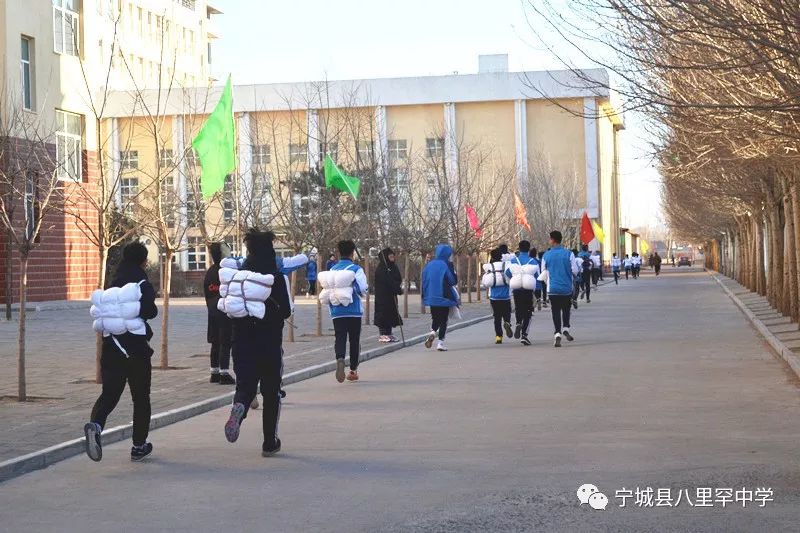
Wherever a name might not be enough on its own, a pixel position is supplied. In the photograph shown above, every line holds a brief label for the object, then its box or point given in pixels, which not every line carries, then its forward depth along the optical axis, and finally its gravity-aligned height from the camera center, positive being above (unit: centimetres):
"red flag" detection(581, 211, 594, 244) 5481 +58
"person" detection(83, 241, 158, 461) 1083 -89
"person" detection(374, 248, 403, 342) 2400 -77
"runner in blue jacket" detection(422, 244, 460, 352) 2348 -68
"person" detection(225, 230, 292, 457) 1099 -76
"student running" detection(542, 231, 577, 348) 2395 -54
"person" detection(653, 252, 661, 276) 9880 -137
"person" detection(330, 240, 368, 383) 1697 -77
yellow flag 7762 +70
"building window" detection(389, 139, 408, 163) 8287 +623
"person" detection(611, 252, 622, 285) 7759 -120
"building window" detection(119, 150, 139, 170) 1978 +142
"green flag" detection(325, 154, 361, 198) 2867 +153
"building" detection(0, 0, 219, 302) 4272 +524
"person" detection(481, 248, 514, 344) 2523 -75
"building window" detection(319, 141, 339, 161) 3817 +286
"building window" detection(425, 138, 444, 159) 8509 +652
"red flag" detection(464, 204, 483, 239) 4325 +95
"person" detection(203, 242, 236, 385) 1681 -91
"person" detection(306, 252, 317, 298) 5764 -94
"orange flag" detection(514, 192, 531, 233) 4872 +118
